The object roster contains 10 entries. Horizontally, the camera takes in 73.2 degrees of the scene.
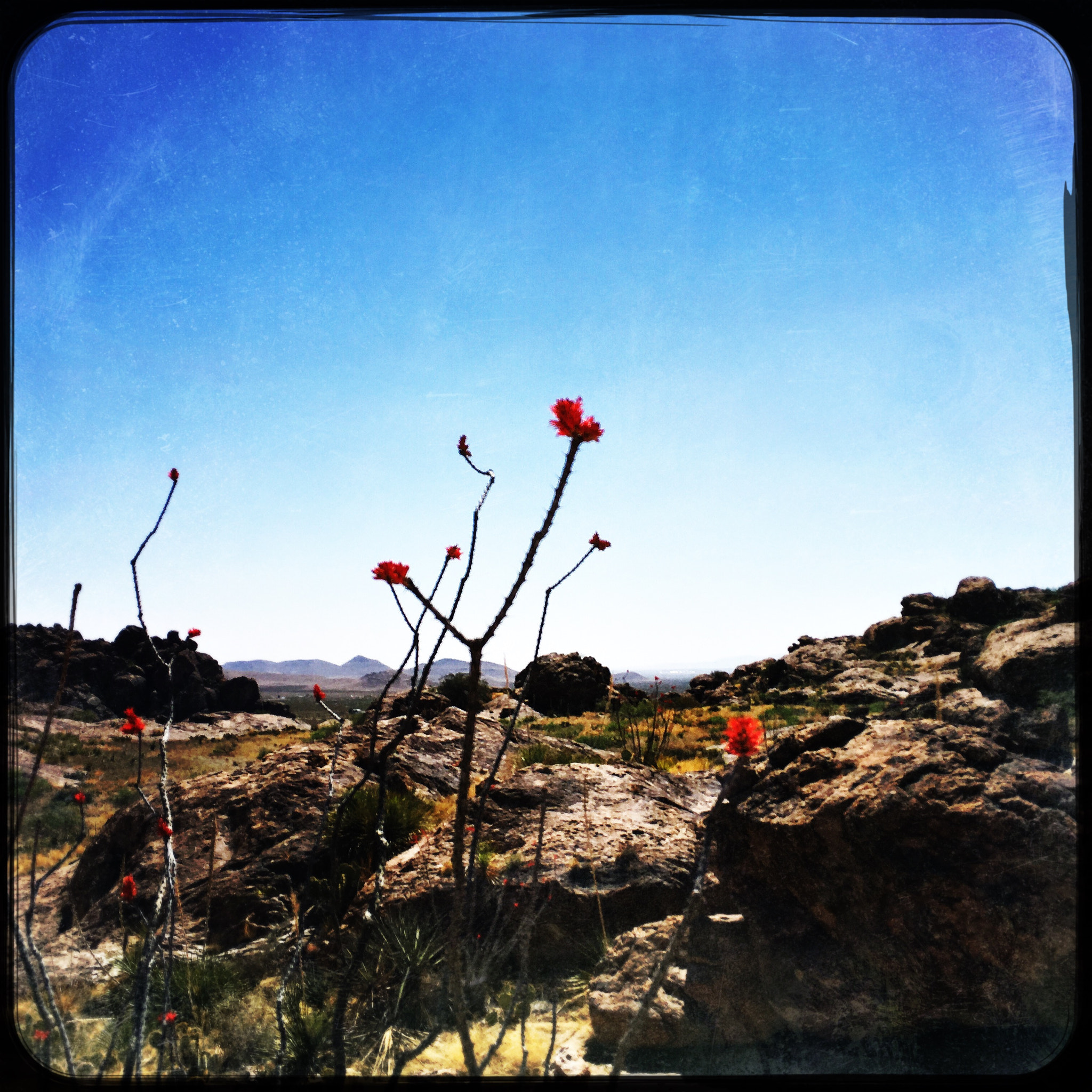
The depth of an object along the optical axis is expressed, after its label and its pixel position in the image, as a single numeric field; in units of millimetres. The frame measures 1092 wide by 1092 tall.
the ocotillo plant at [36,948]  1688
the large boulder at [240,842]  2590
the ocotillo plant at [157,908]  1522
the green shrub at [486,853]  2617
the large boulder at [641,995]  1912
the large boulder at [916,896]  1796
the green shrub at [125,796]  2699
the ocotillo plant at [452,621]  1455
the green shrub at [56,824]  1849
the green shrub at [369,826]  2857
